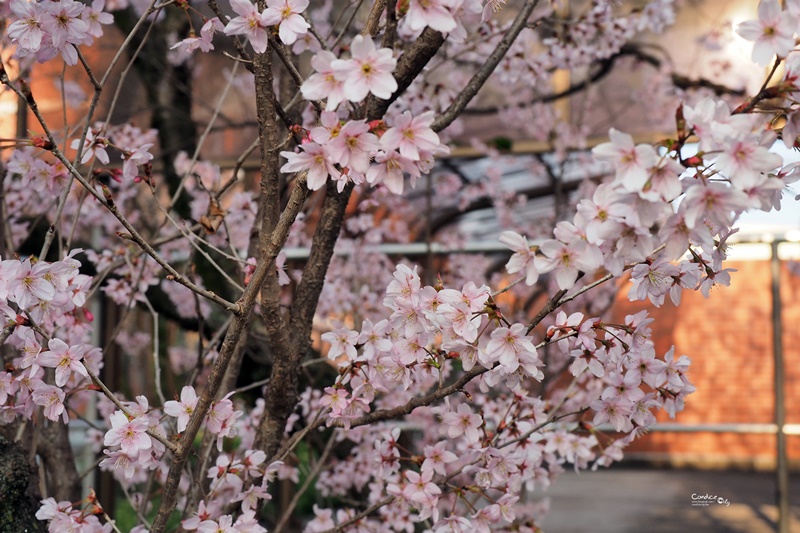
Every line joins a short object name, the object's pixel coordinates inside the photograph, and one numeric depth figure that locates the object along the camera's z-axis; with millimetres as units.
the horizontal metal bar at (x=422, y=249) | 3307
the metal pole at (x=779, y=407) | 3346
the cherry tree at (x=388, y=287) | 720
